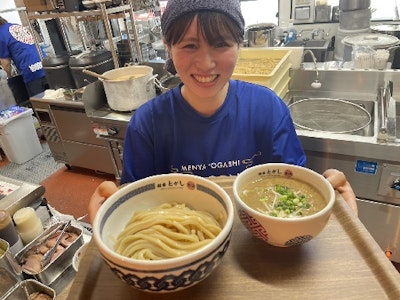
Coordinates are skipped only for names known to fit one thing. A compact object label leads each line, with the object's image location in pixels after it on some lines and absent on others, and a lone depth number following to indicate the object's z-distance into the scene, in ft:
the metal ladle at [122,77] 7.95
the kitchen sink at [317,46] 11.40
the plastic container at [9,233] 4.02
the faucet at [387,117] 5.58
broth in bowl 1.96
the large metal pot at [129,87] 7.91
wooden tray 1.76
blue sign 6.00
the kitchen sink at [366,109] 6.23
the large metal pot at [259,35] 8.18
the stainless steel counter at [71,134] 10.46
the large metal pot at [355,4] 10.61
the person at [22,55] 13.86
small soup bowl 1.80
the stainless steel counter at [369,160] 5.78
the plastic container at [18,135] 12.17
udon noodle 1.82
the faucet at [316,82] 7.59
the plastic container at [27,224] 4.33
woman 3.70
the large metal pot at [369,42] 7.70
